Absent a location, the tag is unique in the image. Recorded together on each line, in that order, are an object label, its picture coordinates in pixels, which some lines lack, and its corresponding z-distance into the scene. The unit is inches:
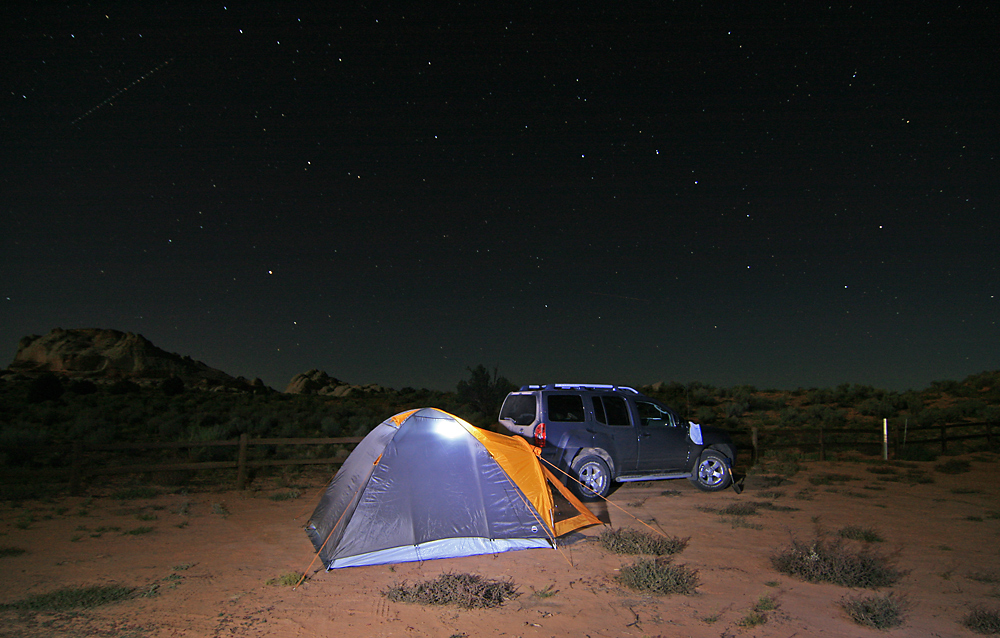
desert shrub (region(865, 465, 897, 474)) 618.6
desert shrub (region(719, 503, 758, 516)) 403.5
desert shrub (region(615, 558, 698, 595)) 249.0
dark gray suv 424.8
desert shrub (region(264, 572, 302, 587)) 258.4
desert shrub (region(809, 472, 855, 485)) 547.5
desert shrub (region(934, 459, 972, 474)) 631.8
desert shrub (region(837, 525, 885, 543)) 334.5
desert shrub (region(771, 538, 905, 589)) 259.1
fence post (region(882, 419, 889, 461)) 687.7
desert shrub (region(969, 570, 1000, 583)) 267.9
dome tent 283.7
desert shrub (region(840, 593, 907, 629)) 211.9
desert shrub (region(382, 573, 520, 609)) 234.4
